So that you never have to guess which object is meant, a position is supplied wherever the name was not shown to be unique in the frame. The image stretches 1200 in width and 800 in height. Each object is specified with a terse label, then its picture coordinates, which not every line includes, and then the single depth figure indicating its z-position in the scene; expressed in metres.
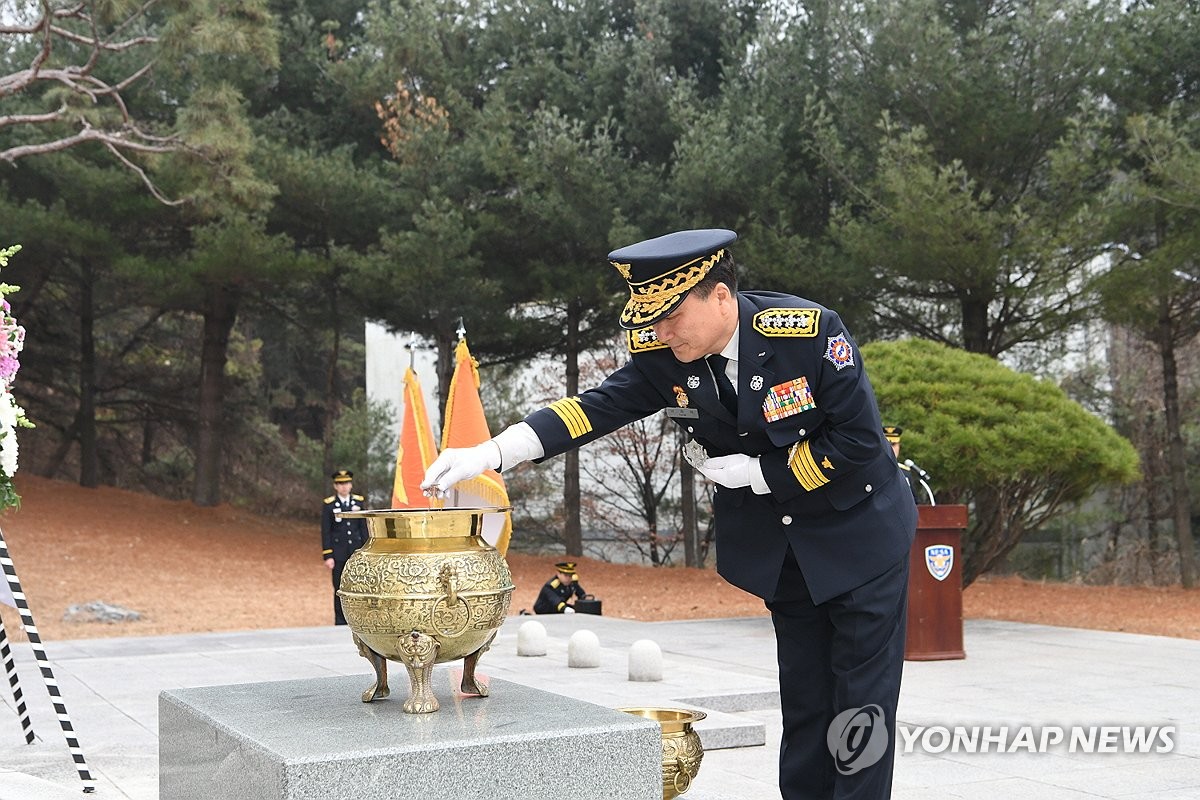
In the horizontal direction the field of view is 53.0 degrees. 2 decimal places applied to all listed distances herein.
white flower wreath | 4.61
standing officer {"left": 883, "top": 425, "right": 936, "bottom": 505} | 8.41
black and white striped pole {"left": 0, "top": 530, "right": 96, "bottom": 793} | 4.34
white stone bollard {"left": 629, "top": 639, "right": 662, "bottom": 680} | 6.55
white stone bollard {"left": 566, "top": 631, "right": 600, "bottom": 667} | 7.25
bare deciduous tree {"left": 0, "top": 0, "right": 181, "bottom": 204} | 11.84
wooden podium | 8.30
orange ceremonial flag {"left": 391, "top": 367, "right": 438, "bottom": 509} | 9.77
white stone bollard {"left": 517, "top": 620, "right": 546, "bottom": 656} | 7.92
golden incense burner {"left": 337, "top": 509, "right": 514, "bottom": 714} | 2.82
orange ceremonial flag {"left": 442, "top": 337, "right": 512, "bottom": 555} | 9.27
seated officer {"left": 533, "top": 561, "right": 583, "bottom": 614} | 12.23
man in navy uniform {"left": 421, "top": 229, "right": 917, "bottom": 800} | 2.84
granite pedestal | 2.52
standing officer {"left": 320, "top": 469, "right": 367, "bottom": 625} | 11.47
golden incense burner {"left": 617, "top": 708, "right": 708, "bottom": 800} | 3.48
